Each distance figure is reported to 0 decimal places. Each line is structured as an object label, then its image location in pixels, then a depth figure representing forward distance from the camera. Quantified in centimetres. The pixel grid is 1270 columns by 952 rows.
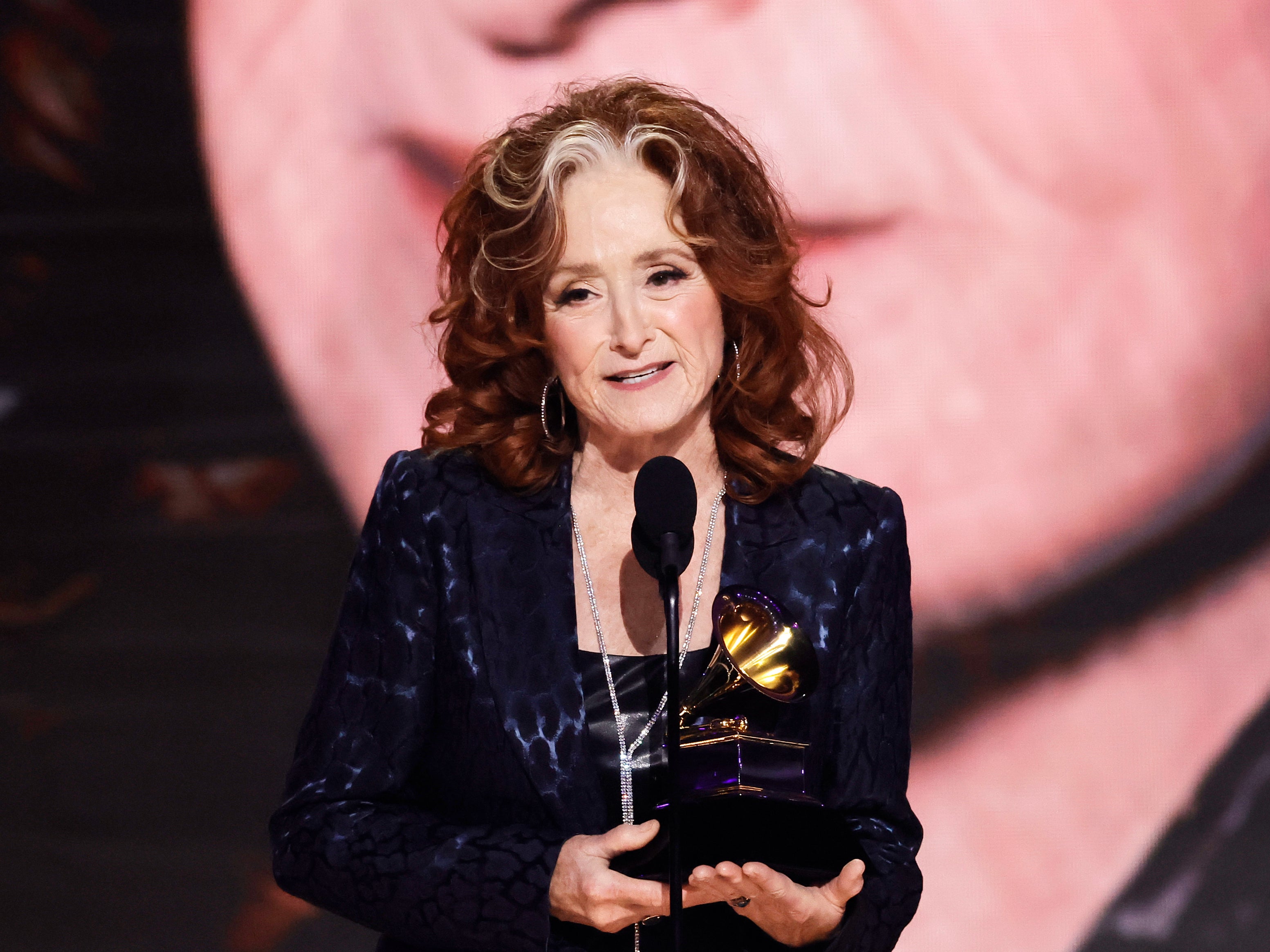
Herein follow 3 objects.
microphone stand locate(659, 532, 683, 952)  1049
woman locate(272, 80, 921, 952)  1072
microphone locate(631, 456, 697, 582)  1057
